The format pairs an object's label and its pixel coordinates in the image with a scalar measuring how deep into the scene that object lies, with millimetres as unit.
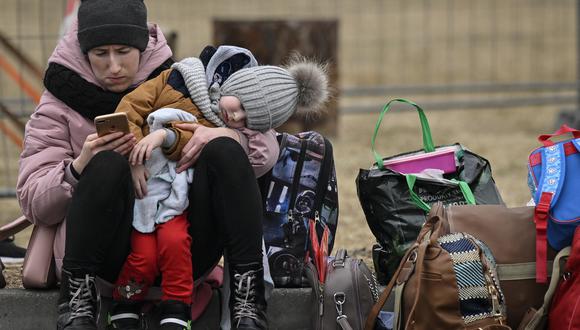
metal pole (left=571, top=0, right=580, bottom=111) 19428
